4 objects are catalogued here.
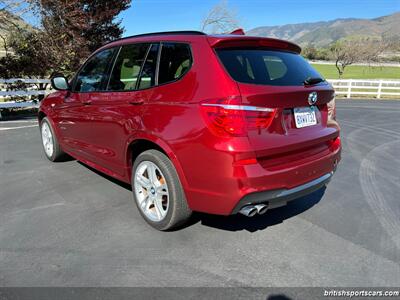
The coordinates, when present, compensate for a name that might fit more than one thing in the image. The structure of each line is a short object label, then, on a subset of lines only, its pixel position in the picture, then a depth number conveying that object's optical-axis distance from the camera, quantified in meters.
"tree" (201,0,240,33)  31.23
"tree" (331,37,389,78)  38.97
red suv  2.70
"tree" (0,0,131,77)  13.55
